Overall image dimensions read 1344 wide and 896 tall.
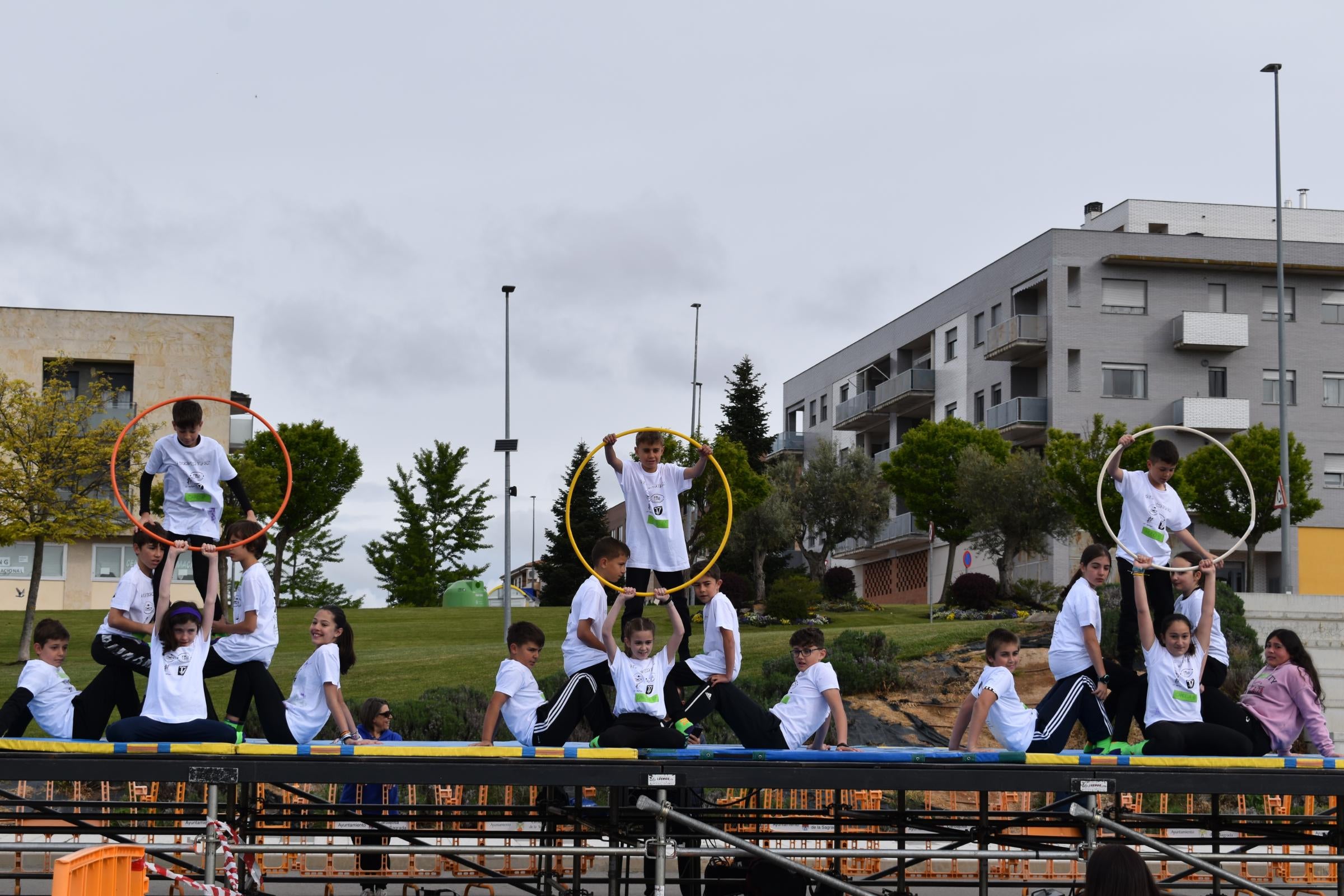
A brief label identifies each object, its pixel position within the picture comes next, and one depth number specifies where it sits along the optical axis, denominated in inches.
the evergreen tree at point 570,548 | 2091.5
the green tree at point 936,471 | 1791.3
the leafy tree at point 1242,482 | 1595.7
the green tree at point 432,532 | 2142.0
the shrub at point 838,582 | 1839.3
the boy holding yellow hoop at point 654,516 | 415.8
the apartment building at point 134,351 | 1759.4
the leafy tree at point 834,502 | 1934.1
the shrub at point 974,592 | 1562.5
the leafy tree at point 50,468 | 1162.6
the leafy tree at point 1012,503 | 1604.3
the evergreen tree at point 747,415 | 2620.6
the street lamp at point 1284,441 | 1263.5
